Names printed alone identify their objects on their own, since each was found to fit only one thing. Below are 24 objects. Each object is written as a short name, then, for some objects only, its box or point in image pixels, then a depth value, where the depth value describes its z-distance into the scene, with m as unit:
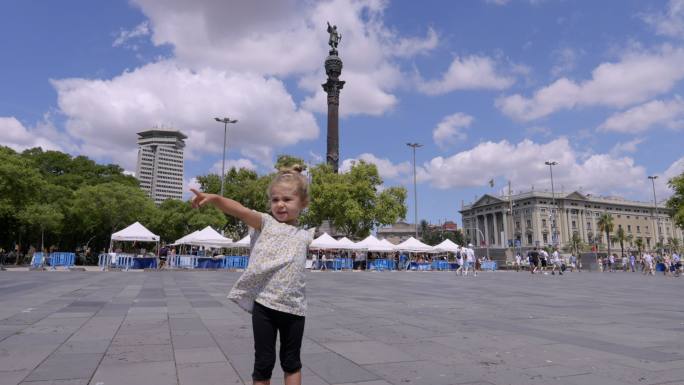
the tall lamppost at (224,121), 42.31
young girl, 2.67
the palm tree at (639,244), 110.12
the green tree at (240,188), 55.78
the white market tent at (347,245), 35.05
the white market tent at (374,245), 36.38
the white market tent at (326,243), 33.97
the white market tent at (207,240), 29.48
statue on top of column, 51.00
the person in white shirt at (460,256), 28.14
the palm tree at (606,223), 90.31
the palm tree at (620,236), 105.31
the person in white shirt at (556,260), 30.02
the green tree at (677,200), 47.71
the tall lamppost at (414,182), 51.87
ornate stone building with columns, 112.50
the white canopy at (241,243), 29.98
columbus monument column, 48.03
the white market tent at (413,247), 38.44
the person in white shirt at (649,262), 32.18
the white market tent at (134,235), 26.70
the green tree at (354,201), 47.66
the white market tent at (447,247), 39.62
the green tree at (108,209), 39.75
